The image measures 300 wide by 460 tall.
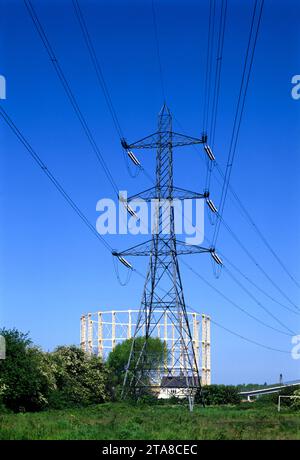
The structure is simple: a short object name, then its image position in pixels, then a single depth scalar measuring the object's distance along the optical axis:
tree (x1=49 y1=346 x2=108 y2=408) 76.94
